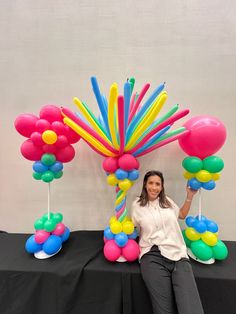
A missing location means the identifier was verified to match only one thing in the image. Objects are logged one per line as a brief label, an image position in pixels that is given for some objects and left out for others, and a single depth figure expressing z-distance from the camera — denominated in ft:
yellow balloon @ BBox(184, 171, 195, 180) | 4.18
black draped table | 3.54
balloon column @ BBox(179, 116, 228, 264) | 3.79
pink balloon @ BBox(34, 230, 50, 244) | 4.07
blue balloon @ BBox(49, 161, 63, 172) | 4.17
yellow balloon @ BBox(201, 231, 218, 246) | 3.88
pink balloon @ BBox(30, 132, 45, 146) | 3.81
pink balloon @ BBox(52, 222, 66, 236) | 4.25
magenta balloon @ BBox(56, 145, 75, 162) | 4.22
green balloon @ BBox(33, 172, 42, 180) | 4.20
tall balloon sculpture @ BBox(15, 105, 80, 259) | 3.87
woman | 3.16
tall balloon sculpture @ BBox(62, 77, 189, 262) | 3.42
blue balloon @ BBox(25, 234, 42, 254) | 4.15
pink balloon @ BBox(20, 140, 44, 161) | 4.02
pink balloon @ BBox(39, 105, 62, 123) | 3.95
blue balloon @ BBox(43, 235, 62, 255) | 4.03
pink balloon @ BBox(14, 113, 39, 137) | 3.86
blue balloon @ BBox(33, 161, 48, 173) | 4.07
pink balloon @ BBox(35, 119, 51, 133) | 3.83
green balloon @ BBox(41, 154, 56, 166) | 3.99
